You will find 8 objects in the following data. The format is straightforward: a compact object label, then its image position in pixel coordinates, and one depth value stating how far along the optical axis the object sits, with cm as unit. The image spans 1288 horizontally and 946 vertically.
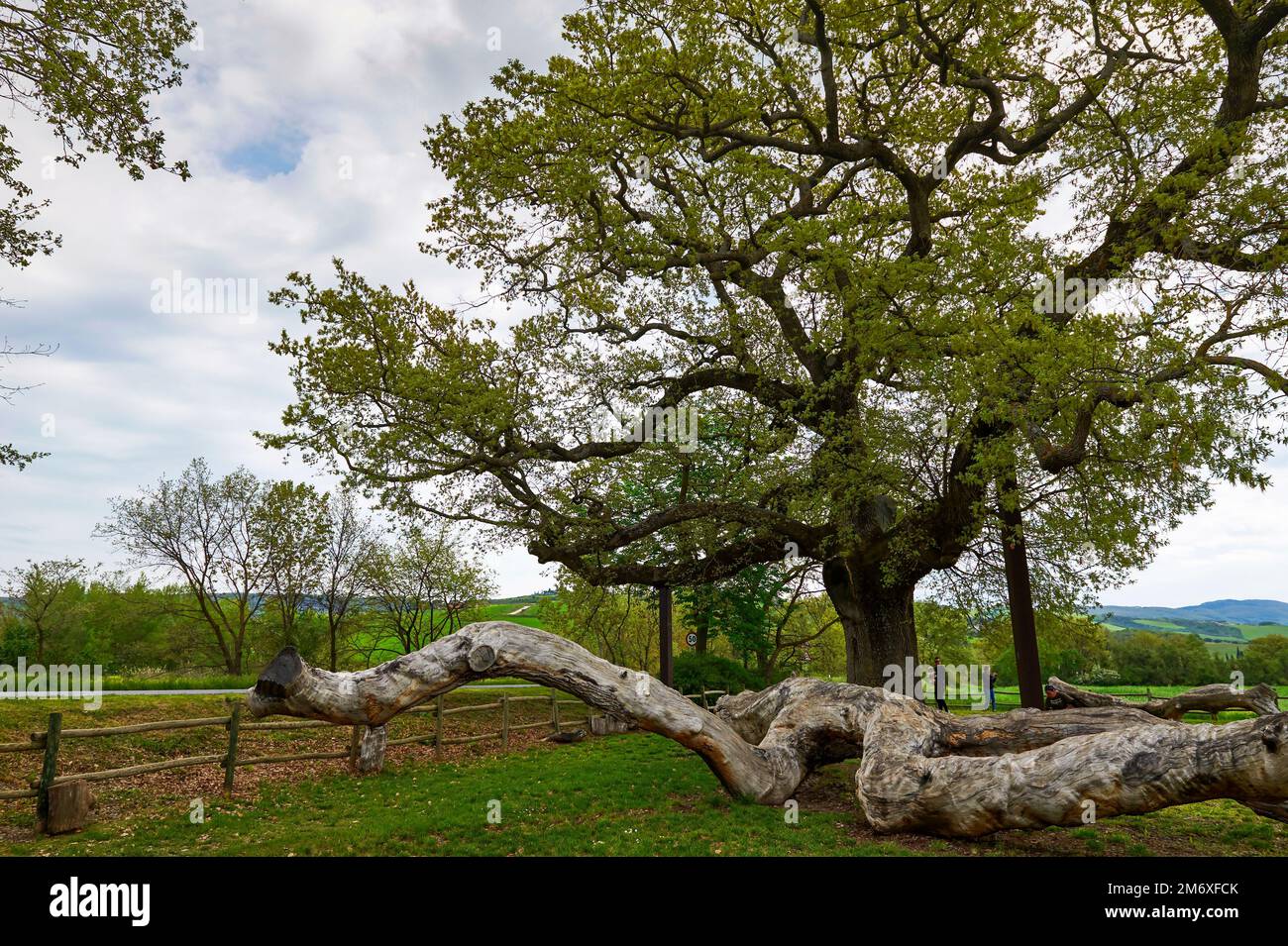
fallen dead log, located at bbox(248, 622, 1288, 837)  720
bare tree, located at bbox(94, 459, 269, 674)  3073
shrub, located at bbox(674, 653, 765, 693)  2338
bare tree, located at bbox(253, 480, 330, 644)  3030
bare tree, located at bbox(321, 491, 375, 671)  3184
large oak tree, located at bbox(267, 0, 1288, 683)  1084
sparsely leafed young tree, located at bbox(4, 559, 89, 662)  3180
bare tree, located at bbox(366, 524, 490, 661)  3350
